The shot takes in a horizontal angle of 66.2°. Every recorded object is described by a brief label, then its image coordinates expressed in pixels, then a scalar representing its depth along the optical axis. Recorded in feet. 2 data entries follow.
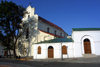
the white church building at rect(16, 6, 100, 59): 55.85
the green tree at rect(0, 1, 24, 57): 68.81
